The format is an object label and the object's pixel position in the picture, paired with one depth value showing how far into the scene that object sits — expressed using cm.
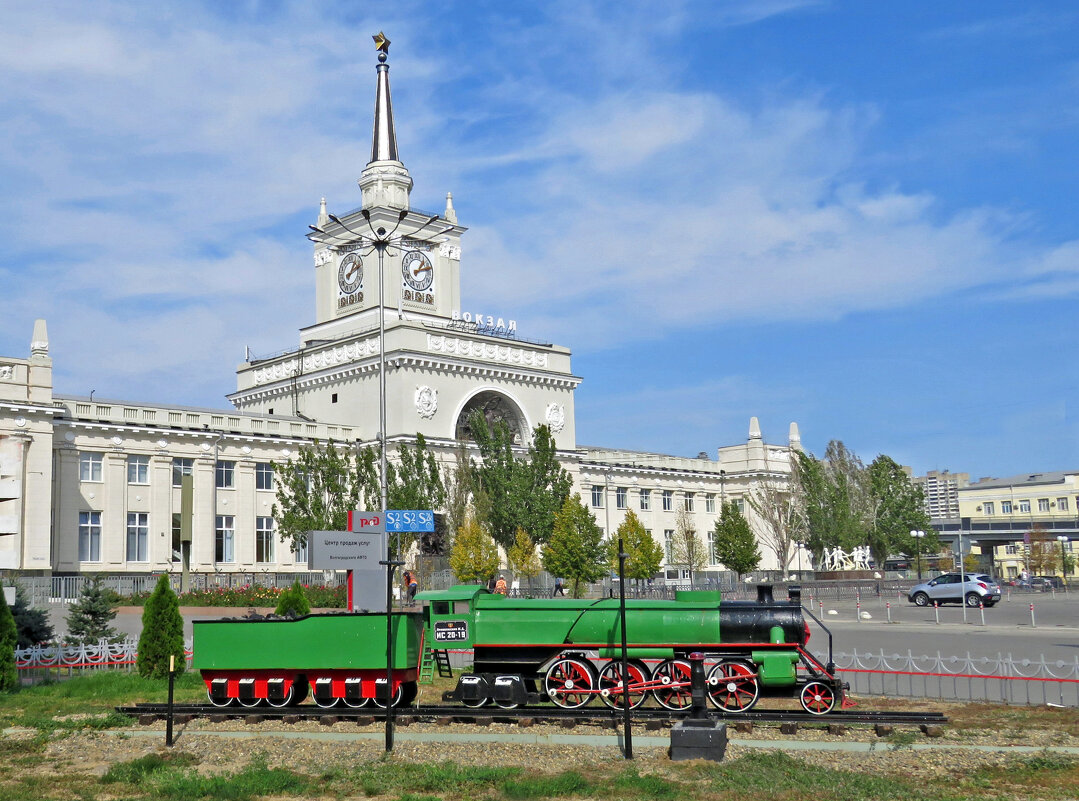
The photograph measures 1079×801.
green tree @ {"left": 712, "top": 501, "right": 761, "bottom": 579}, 7912
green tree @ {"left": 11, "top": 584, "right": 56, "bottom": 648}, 2784
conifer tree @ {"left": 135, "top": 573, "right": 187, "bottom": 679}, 2552
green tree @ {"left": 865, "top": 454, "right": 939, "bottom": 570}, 8962
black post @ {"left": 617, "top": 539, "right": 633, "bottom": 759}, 1685
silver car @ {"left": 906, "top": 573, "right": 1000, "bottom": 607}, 5256
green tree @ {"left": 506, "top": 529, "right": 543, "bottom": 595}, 6262
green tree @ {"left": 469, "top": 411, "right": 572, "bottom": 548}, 6494
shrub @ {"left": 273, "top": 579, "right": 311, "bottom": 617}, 3038
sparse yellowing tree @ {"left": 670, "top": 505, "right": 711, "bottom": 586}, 8281
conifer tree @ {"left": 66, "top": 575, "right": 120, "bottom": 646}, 2862
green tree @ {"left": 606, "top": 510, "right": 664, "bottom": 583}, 6819
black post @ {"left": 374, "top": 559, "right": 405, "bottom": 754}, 1738
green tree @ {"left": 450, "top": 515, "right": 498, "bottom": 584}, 5841
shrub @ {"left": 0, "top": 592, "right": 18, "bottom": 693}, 2366
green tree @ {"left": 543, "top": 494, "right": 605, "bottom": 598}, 6197
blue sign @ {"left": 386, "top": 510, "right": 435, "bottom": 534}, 3612
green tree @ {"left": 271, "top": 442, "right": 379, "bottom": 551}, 5862
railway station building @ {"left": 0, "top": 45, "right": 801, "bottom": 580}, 5684
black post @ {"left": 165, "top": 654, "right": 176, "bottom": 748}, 1810
